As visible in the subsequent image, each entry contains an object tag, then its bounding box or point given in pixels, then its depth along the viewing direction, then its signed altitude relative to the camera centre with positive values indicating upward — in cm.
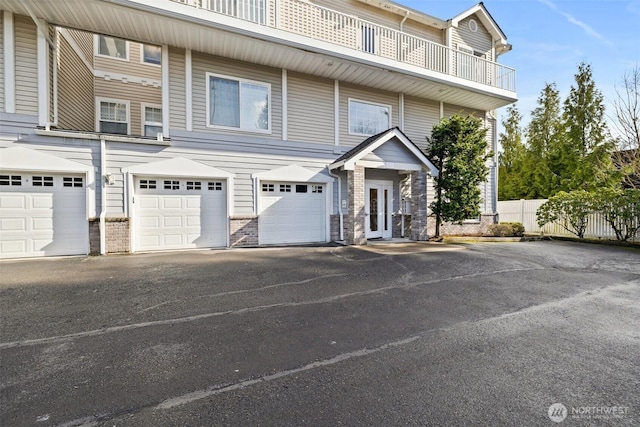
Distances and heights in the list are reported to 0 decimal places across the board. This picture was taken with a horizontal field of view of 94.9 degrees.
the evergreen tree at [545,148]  1731 +370
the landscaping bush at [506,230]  1316 -102
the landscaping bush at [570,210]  1186 -14
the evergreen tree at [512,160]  1989 +344
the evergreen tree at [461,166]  1138 +161
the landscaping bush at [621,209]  1069 -10
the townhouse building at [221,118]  772 +316
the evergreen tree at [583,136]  1535 +386
